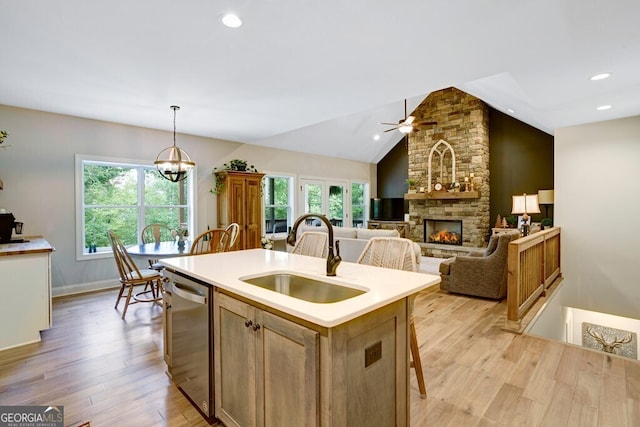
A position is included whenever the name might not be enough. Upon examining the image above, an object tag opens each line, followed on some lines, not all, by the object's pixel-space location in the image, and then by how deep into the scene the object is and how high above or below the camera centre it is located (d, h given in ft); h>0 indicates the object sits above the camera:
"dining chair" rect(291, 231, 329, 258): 9.53 -1.05
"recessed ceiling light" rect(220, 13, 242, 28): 7.08 +4.38
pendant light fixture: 13.05 +1.91
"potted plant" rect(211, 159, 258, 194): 19.24 +2.51
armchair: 13.89 -2.84
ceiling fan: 18.98 +5.16
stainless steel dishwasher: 6.12 -2.65
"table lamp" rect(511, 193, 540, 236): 16.31 +0.24
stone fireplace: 24.47 +3.57
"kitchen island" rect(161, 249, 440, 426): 4.10 -2.08
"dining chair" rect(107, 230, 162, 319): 11.84 -2.46
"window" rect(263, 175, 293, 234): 23.94 +0.60
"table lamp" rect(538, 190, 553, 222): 17.60 +0.73
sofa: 17.60 -1.64
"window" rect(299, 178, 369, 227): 26.58 +0.98
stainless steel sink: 5.78 -1.50
